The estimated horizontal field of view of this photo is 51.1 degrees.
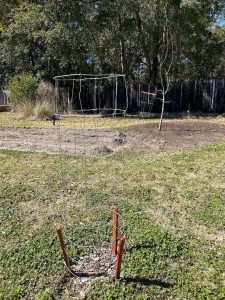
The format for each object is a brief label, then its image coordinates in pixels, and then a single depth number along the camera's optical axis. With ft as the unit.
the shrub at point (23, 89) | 28.04
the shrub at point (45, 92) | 28.96
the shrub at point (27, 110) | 26.09
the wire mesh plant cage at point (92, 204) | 6.65
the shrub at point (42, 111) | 25.11
